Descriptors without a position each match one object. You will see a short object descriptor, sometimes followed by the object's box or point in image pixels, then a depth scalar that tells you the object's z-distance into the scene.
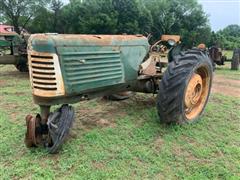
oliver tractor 2.13
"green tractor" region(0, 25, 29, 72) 5.32
